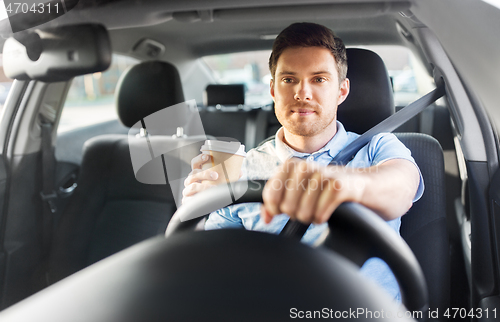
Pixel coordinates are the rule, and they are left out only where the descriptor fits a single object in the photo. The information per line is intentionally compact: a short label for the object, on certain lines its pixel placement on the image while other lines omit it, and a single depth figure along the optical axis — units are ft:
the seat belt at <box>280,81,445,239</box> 2.97
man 2.23
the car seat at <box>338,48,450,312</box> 3.00
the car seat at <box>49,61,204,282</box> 4.75
